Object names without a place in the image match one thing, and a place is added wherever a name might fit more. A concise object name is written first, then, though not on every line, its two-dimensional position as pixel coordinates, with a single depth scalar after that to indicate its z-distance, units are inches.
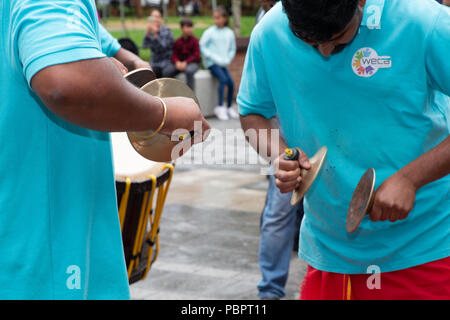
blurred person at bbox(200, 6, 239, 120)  508.4
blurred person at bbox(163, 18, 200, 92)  495.5
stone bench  512.4
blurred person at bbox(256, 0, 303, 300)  155.9
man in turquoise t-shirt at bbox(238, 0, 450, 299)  78.3
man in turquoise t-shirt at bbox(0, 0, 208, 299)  50.9
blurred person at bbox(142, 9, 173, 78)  486.6
